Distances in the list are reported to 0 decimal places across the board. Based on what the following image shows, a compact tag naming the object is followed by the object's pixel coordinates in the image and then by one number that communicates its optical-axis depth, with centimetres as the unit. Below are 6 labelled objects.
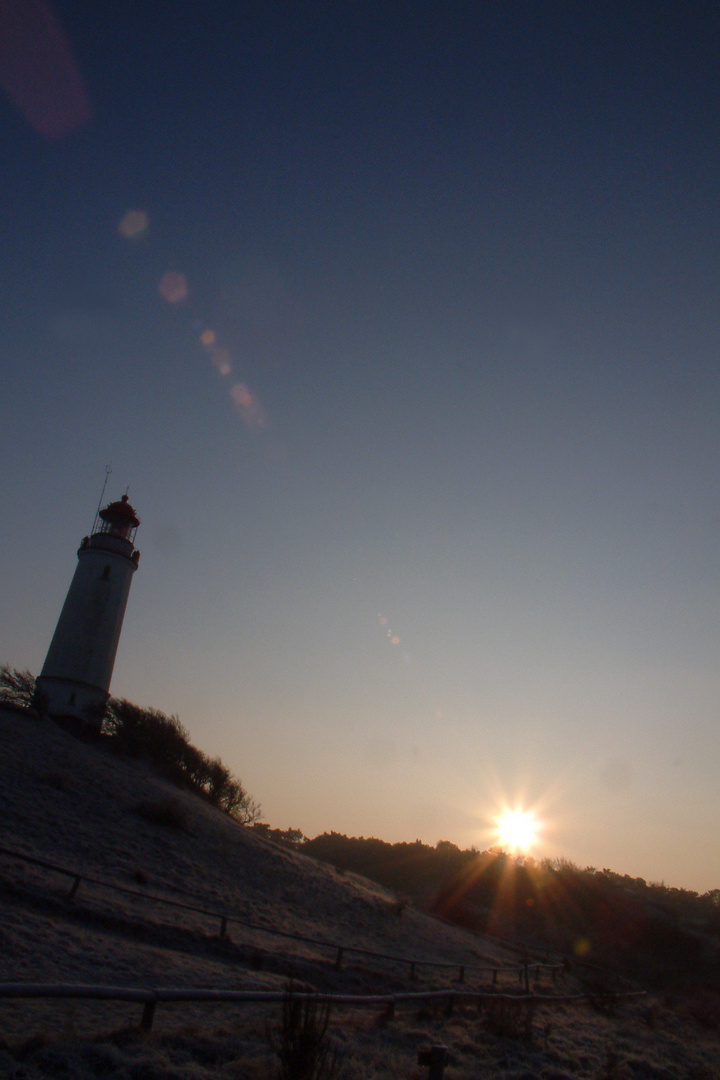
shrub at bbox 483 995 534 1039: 1195
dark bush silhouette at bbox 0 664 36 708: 3222
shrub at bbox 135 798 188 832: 2545
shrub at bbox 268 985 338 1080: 611
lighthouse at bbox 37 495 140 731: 3622
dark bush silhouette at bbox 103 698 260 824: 3584
